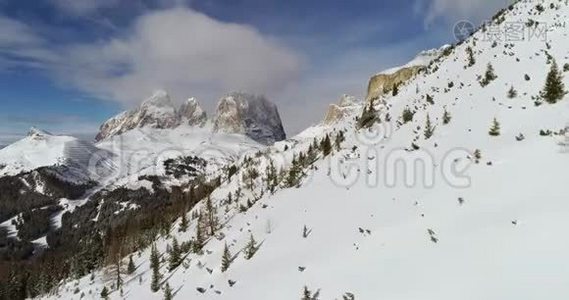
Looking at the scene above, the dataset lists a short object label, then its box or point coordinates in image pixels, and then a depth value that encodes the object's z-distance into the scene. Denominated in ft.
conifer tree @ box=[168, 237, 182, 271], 138.24
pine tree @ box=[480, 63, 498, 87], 92.68
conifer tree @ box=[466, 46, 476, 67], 113.58
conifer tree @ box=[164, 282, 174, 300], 95.86
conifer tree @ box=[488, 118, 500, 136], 71.10
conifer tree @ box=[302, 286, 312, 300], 59.57
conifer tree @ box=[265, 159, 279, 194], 165.84
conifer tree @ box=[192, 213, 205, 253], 137.51
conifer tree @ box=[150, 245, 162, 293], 119.44
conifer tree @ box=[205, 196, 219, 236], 169.54
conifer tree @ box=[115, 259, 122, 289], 171.88
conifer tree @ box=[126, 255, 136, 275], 199.41
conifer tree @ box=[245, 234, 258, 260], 93.79
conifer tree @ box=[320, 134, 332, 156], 149.08
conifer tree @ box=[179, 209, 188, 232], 274.98
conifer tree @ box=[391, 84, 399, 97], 160.45
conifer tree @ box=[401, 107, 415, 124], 108.84
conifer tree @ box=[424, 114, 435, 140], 89.25
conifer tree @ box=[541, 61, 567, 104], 68.49
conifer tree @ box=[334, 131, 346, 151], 139.38
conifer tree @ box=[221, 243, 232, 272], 95.50
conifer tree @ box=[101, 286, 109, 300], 148.20
